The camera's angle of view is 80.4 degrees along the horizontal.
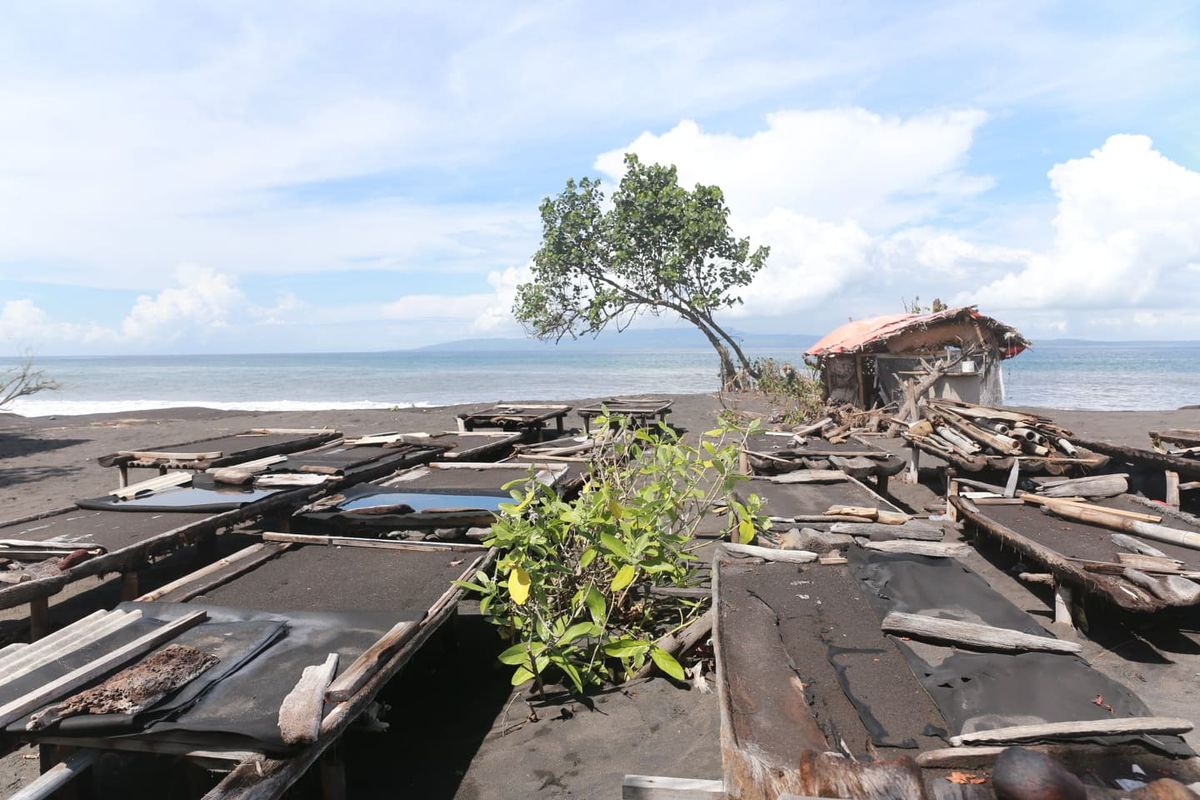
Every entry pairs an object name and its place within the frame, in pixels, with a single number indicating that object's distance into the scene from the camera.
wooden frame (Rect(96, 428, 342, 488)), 8.79
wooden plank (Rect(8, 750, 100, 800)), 2.78
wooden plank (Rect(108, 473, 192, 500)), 7.32
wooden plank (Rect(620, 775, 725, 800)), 2.63
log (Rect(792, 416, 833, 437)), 14.70
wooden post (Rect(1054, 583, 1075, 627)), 5.89
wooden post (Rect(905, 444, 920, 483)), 11.59
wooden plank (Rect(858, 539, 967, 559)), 5.61
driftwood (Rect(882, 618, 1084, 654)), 3.91
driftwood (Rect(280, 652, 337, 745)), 2.87
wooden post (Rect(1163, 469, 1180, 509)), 8.44
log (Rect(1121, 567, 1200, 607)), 4.93
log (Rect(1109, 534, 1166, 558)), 5.83
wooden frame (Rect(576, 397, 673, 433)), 15.73
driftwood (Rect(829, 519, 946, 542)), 6.14
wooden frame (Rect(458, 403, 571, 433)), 14.07
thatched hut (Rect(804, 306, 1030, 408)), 16.22
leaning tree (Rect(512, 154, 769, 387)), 24.75
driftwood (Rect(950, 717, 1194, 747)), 3.00
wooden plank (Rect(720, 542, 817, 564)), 5.44
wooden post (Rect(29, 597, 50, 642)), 5.08
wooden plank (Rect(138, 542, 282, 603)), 4.70
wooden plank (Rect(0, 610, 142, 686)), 3.47
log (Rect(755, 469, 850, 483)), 8.78
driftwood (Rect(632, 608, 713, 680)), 4.84
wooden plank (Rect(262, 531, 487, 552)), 5.78
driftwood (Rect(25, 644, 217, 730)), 2.98
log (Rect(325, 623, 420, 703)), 3.23
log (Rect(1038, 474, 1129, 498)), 8.07
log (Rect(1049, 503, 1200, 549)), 6.07
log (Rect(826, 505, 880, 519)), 6.75
